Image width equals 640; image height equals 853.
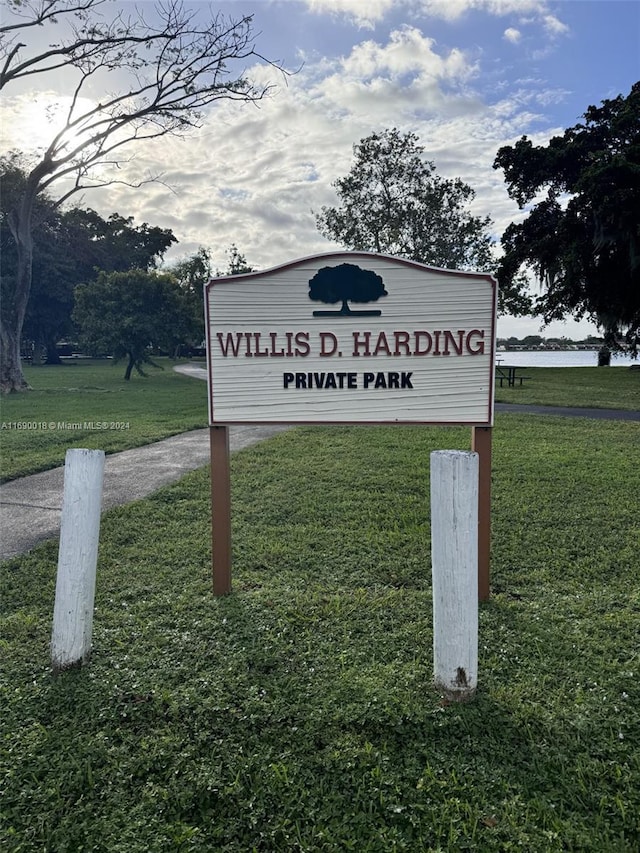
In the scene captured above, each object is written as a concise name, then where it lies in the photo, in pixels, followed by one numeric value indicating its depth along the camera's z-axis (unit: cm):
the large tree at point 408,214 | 2180
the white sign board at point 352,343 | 287
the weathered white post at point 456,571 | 213
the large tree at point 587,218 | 1227
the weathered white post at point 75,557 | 236
